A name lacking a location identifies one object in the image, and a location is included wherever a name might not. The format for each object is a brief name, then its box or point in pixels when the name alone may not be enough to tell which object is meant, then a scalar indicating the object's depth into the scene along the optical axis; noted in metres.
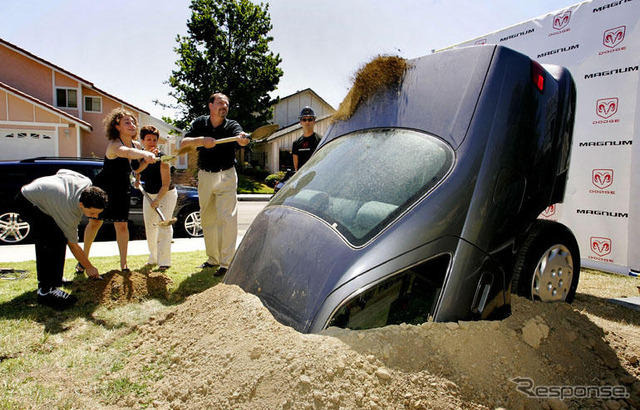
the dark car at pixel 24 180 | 7.32
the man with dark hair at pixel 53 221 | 3.69
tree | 26.19
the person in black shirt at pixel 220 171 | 4.99
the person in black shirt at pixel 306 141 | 5.71
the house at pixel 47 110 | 18.86
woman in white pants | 5.14
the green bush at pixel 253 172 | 27.17
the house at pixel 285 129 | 27.91
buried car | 2.10
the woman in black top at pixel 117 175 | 4.56
